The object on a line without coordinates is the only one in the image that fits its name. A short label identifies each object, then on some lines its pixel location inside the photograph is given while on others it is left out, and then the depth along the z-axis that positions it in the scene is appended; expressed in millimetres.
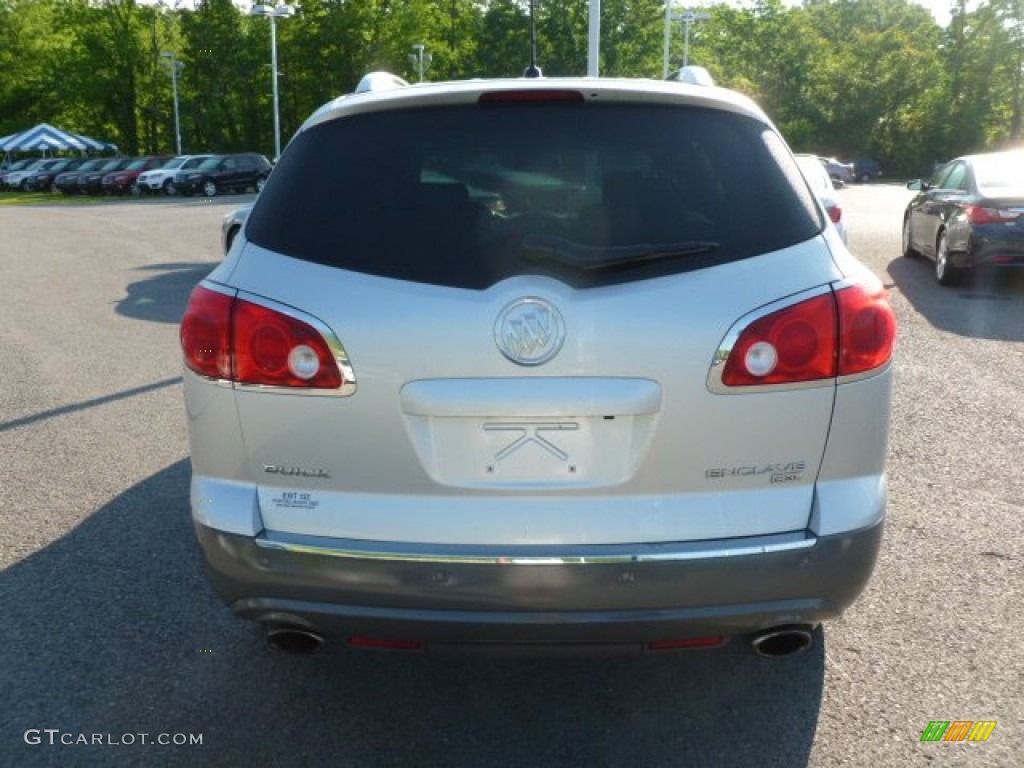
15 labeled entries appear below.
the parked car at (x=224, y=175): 42219
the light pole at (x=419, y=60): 56684
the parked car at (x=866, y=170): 63094
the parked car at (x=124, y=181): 45312
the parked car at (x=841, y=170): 50325
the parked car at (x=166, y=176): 42906
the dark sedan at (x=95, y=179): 46312
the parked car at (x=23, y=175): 52094
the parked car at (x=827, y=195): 9555
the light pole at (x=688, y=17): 52038
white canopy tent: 50531
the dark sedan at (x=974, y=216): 11711
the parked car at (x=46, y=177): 51406
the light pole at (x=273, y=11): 49531
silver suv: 2604
